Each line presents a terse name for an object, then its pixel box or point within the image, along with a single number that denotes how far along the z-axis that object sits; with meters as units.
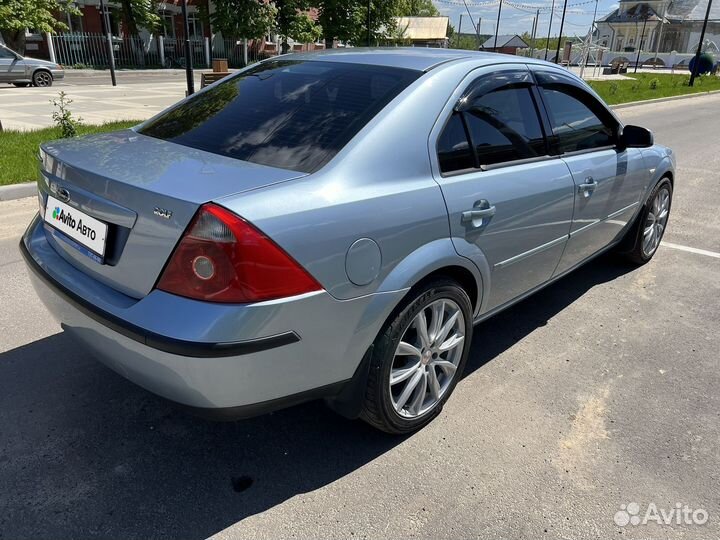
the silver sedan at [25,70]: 19.06
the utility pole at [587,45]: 28.98
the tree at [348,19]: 25.08
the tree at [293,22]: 22.00
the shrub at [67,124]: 7.77
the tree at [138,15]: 31.64
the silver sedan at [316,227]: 1.95
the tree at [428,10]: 97.50
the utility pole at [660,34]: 83.31
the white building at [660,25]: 85.00
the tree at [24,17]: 24.42
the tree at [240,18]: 19.52
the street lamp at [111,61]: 21.62
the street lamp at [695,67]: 30.12
